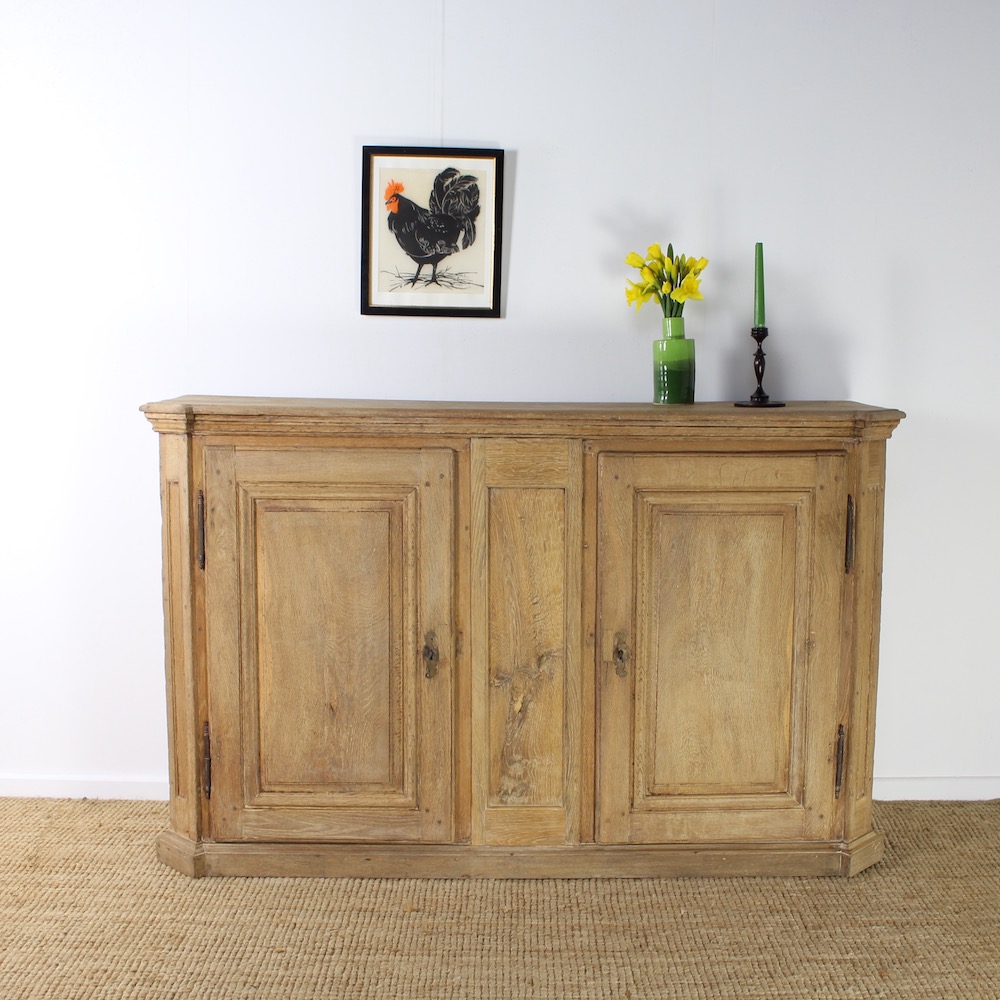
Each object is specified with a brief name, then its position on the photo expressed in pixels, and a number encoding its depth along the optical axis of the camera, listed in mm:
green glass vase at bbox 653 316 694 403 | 2666
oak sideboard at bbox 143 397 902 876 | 2441
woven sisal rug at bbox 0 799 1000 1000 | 2135
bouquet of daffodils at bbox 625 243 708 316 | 2688
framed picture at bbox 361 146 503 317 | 2779
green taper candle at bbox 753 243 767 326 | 2648
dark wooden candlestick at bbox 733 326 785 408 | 2682
